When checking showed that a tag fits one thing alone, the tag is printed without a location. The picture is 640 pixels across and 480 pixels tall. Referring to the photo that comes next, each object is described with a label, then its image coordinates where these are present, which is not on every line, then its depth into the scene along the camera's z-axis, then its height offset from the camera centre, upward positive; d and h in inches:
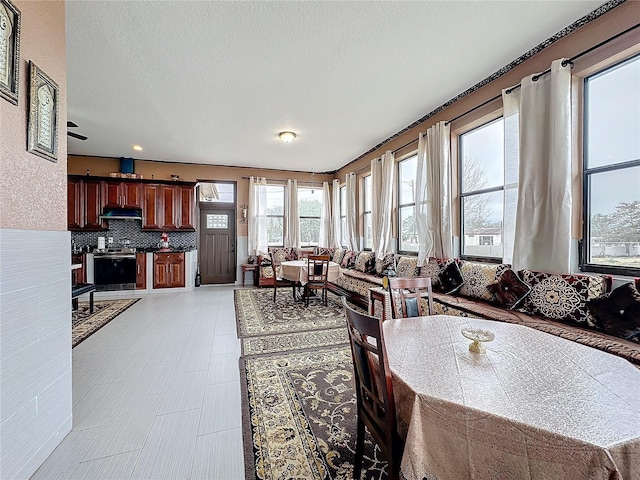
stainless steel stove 232.2 -23.9
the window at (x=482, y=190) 140.6 +25.6
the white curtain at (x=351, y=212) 267.1 +25.3
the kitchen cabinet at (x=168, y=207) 256.5 +29.3
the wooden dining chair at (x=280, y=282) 280.4 -41.7
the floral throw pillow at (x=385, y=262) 194.6 -15.6
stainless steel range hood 247.5 +22.6
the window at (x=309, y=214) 315.6 +28.4
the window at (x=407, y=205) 201.6 +24.8
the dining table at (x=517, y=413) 30.8 -20.8
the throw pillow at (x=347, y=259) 246.7 -16.8
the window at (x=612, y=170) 92.4 +23.5
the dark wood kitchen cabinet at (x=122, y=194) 246.4 +39.3
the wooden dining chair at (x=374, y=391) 44.4 -25.8
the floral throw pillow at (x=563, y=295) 91.0 -18.5
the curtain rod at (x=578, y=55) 89.3 +63.9
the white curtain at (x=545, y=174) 101.4 +24.4
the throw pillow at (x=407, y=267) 170.7 -16.7
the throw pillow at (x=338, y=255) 264.3 -14.5
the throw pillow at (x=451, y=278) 139.0 -19.0
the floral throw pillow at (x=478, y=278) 124.2 -17.2
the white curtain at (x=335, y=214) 302.7 +27.0
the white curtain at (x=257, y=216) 289.1 +23.6
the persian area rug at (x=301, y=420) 60.9 -47.5
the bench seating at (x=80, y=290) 152.0 -27.9
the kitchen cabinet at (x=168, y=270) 249.4 -26.8
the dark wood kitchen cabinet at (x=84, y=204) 237.8 +29.8
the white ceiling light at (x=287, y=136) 191.6 +69.2
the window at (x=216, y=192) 288.8 +47.9
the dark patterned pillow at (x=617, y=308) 80.0 -19.7
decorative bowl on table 52.1 -18.0
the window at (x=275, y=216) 304.3 +25.1
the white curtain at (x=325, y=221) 309.3 +20.1
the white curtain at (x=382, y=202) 211.8 +29.0
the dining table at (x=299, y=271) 202.1 -23.4
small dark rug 141.5 -45.7
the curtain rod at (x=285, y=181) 300.3 +62.7
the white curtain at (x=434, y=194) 156.9 +26.1
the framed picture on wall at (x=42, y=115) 60.7 +27.7
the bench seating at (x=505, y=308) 78.1 -26.7
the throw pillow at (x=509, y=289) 108.6 -19.5
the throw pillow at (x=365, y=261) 217.1 -16.8
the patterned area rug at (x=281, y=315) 151.5 -46.1
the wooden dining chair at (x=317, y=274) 199.3 -24.2
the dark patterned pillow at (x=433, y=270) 149.3 -16.3
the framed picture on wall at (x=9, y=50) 52.7 +35.7
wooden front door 292.0 -5.7
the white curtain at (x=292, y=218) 303.0 +22.7
